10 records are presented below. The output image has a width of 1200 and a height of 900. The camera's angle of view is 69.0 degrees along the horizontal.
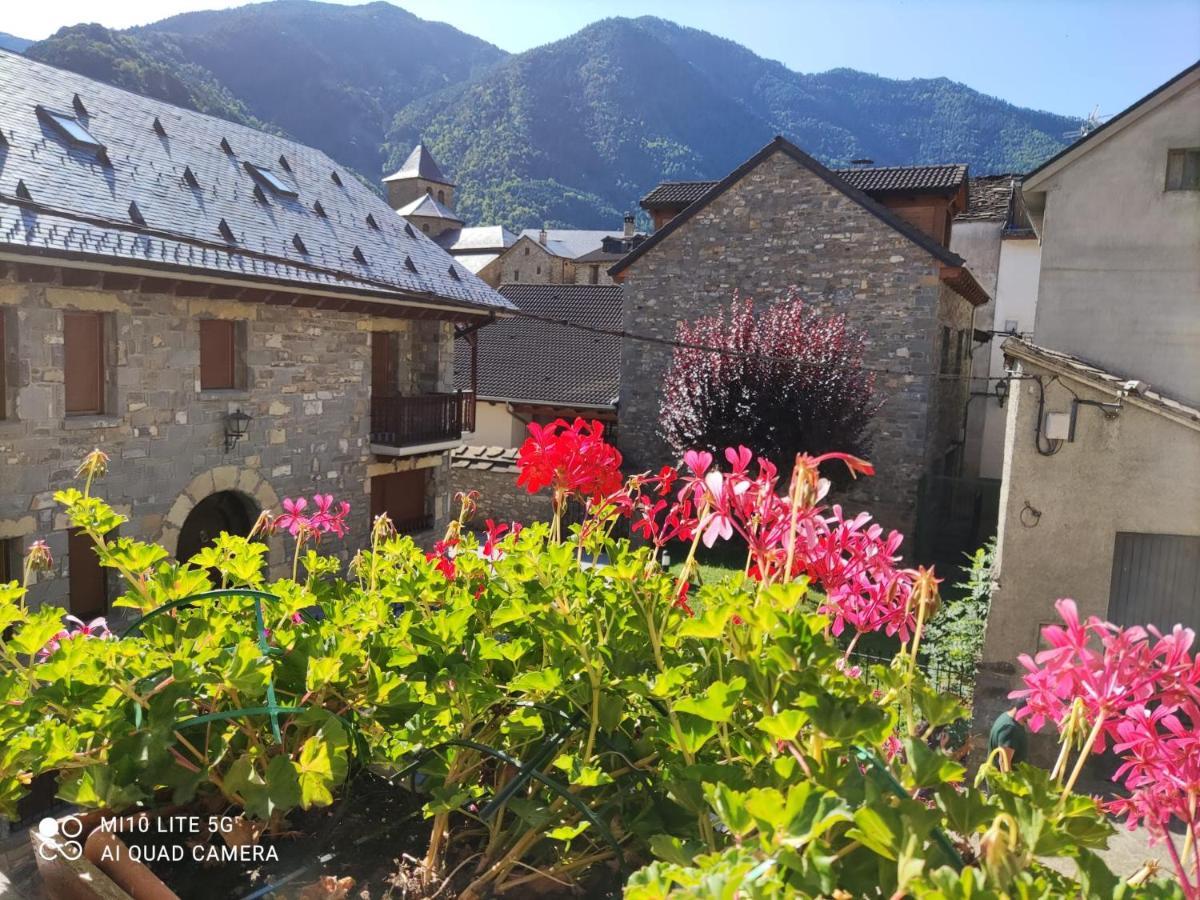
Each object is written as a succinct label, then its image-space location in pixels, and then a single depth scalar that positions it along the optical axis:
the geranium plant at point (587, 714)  0.87
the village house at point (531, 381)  18.45
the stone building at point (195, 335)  8.66
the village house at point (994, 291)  21.89
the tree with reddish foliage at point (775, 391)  14.26
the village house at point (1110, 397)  7.56
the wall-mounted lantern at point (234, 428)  10.61
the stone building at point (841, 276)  16.19
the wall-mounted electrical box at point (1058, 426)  7.65
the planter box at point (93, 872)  1.14
